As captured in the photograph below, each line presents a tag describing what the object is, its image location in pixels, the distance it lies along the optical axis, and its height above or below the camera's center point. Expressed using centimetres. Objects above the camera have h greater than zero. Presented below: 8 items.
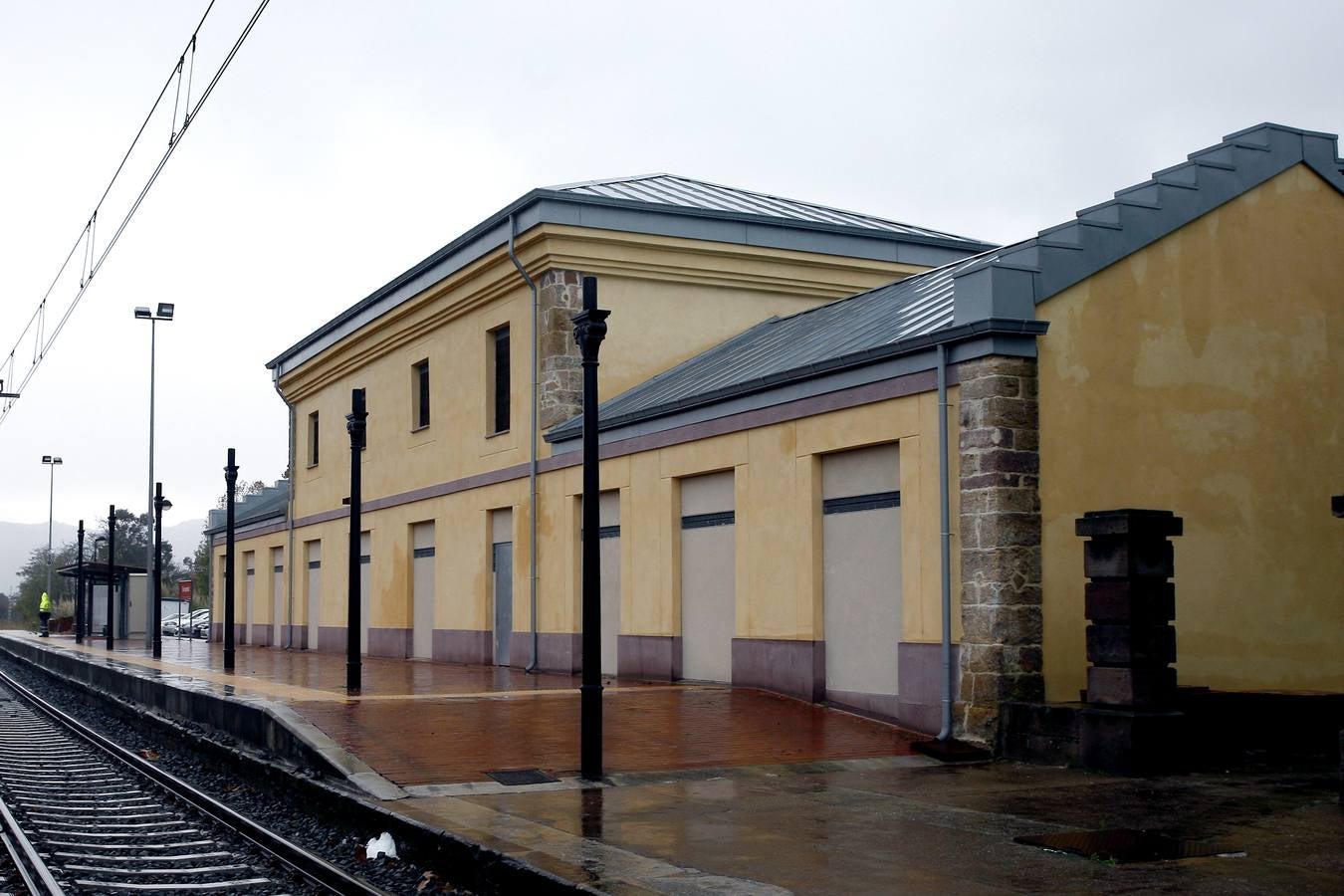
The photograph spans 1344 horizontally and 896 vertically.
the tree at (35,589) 9080 -178
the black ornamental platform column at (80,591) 4266 -82
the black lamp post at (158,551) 3042 +26
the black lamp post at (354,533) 1773 +38
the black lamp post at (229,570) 2409 -13
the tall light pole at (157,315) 3981 +698
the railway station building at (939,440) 1291 +127
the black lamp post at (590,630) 1073 -52
